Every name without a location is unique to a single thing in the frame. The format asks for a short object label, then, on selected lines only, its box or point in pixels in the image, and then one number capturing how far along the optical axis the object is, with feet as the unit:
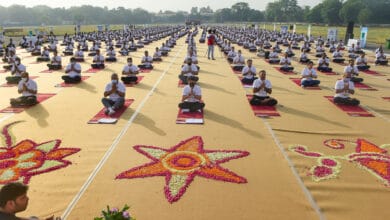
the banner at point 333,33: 137.90
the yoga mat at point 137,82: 50.60
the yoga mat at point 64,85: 49.36
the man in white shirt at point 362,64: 67.97
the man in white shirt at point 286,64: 65.87
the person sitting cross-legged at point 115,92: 36.78
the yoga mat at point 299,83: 50.16
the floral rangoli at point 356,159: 22.26
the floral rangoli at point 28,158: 21.85
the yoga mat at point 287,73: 64.34
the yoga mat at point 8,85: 49.50
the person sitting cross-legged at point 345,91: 39.63
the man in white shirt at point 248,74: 52.42
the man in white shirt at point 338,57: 80.13
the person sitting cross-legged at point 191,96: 36.27
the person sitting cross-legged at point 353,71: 53.34
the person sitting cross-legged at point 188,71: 52.85
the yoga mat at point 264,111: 35.96
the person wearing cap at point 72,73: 51.05
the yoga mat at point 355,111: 36.35
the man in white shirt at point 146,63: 66.69
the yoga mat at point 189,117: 33.01
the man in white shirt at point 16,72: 50.19
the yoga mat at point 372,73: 63.81
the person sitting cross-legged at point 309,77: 50.42
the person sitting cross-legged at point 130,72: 51.65
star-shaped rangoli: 20.99
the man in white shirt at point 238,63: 66.36
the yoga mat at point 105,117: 32.74
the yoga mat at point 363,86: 50.45
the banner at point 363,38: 117.29
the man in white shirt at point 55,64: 63.82
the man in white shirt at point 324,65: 65.46
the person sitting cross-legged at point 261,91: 39.29
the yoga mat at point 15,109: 36.09
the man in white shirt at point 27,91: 37.83
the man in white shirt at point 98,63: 66.54
